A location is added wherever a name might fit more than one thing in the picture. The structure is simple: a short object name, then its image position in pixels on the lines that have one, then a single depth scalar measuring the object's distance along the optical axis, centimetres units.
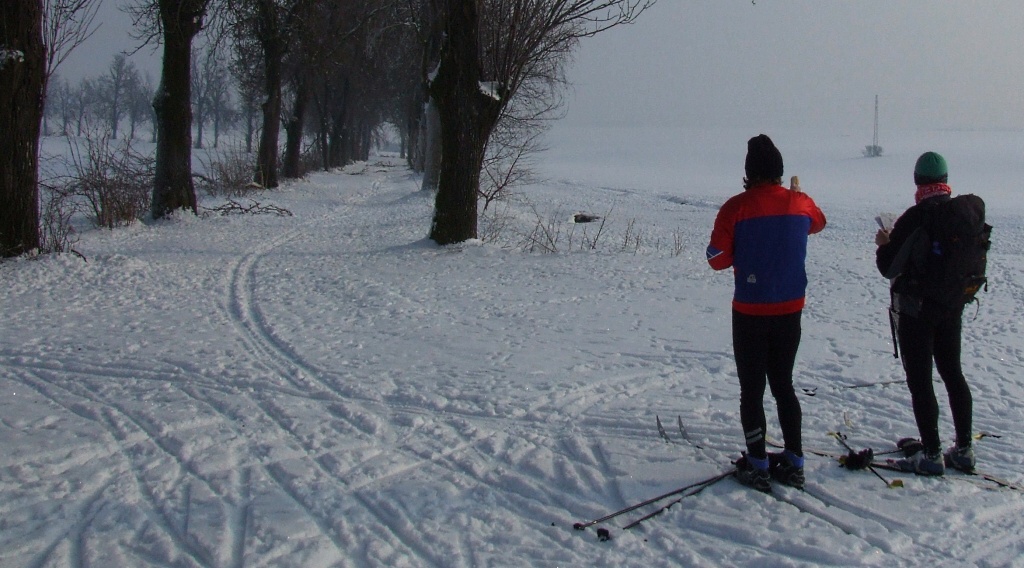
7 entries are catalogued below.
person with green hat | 425
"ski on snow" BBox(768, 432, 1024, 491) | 429
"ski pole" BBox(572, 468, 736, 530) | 380
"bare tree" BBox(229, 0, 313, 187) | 1961
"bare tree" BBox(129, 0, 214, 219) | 1473
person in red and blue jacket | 406
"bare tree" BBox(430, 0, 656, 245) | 1173
